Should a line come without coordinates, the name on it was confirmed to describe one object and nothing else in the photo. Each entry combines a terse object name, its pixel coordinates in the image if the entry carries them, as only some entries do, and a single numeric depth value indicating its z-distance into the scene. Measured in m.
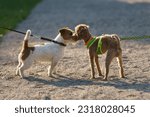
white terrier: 13.06
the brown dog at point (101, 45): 12.68
